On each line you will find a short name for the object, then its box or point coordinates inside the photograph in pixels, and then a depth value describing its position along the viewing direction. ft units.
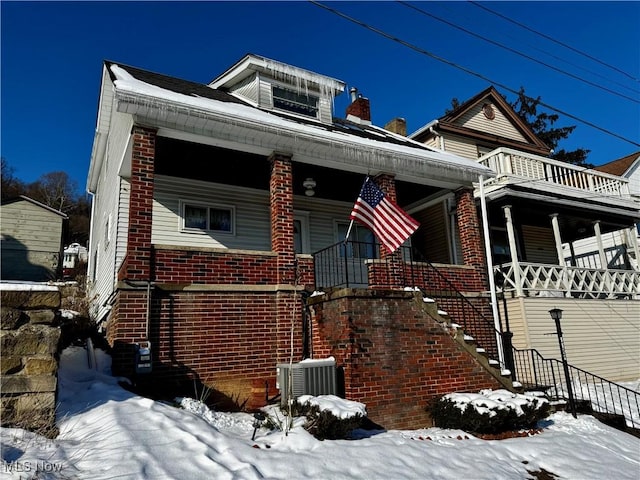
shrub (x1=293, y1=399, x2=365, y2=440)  18.80
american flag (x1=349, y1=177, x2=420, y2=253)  27.58
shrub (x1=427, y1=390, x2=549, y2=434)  22.45
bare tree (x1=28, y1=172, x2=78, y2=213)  146.20
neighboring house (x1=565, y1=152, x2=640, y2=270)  55.72
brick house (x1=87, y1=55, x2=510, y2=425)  23.50
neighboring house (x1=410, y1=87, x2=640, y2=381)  40.09
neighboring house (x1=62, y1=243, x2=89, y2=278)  99.86
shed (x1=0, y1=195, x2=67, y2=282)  59.21
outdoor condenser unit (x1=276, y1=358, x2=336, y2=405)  22.27
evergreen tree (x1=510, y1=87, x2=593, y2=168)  121.70
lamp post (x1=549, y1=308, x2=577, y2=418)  26.63
